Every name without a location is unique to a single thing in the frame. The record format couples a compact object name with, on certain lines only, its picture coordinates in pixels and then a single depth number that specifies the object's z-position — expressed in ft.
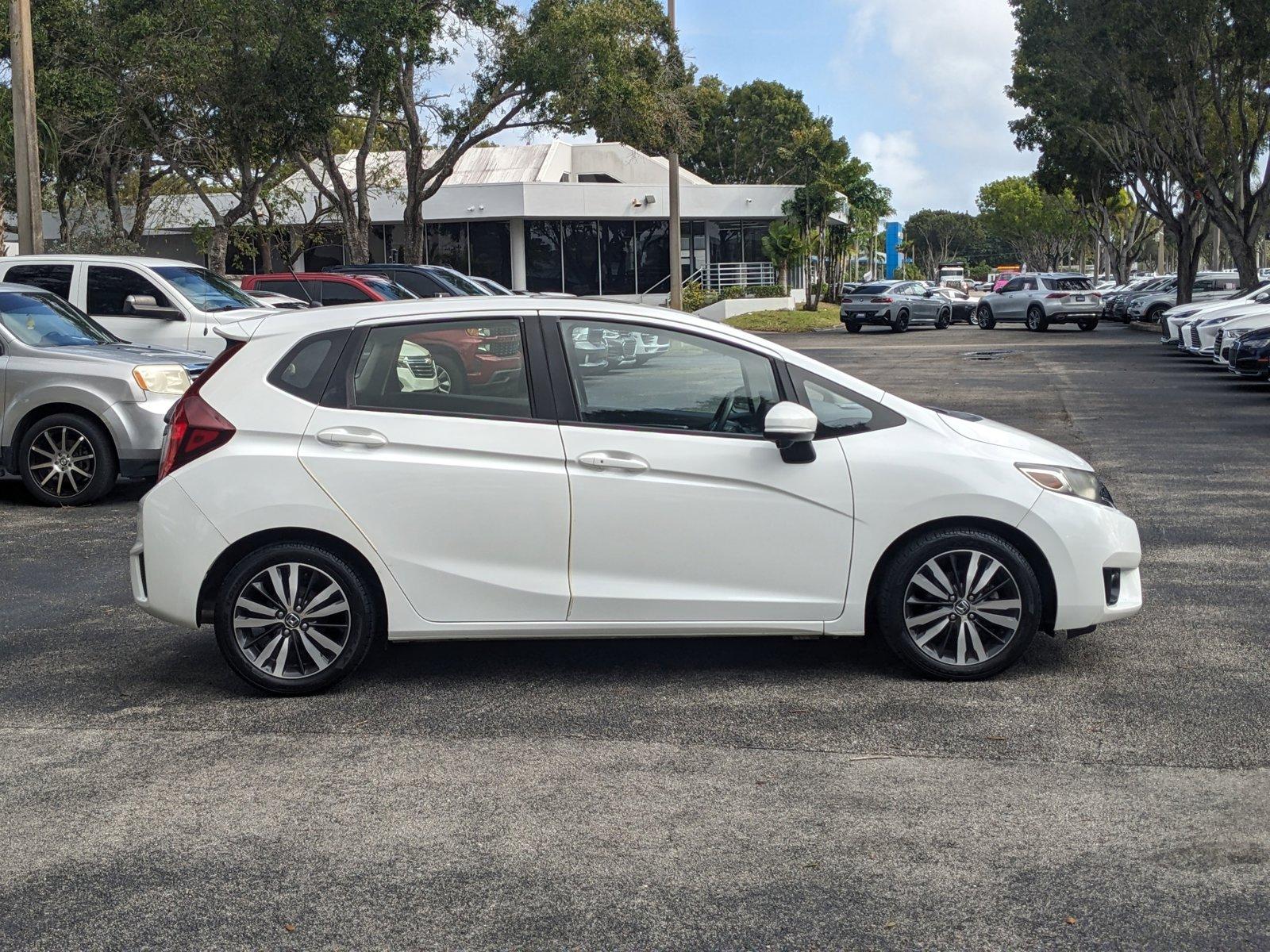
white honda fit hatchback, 19.57
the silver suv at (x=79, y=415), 37.22
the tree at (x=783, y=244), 174.40
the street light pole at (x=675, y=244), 108.88
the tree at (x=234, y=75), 88.63
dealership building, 161.89
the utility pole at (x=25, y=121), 61.62
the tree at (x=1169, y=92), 113.19
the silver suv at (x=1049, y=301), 134.10
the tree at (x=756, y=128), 250.98
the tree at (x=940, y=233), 507.71
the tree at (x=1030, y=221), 330.34
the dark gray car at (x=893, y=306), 144.56
